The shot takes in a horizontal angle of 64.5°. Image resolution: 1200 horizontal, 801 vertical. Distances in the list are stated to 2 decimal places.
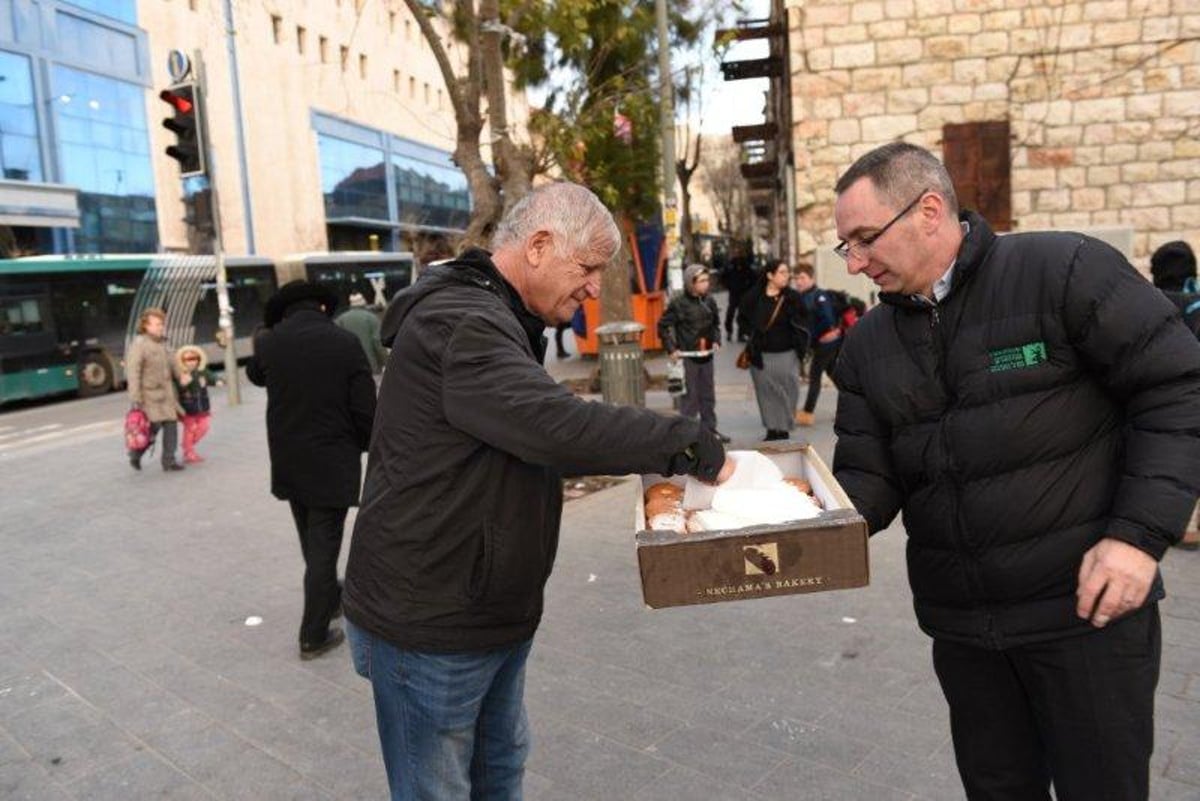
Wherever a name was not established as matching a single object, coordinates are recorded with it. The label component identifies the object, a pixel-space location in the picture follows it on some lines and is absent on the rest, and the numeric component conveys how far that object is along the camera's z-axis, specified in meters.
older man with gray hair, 1.98
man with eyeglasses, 1.98
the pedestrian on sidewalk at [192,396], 10.28
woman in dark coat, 9.34
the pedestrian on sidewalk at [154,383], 9.91
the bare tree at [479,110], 8.67
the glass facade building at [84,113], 29.94
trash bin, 9.94
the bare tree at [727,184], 60.59
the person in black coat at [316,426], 4.61
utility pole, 12.35
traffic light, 12.66
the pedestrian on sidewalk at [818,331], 10.26
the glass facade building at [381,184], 47.44
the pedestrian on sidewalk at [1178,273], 5.45
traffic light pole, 14.20
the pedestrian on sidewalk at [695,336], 9.67
